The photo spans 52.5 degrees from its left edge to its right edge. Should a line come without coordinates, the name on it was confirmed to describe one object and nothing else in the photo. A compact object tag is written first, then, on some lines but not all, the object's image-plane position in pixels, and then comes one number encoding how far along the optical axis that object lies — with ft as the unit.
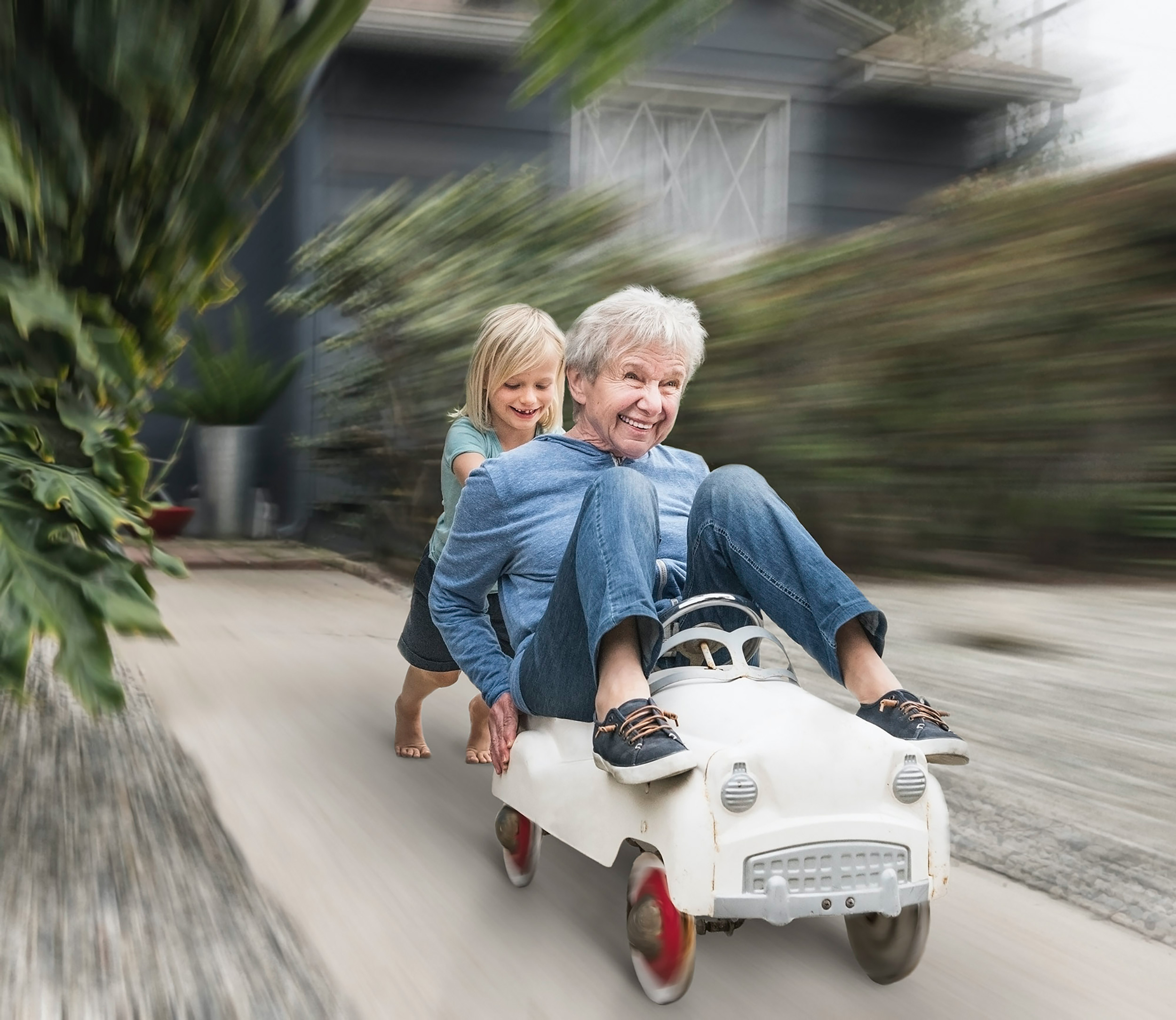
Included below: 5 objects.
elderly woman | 6.20
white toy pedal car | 5.64
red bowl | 28.14
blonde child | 9.75
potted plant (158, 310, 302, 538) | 29.09
